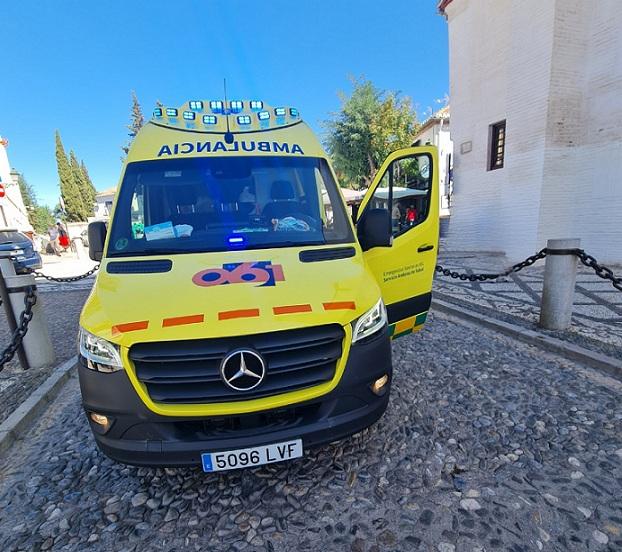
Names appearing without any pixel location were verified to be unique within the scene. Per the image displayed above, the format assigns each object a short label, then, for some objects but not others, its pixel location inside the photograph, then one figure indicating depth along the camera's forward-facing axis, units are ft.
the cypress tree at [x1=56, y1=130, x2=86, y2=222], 168.55
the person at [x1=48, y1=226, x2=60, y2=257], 70.44
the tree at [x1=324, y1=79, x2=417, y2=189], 67.82
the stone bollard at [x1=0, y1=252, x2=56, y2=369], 12.78
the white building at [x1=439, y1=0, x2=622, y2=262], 23.80
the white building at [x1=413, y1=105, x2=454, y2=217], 67.36
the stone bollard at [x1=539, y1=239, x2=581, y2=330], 13.35
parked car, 36.60
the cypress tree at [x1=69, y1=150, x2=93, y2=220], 176.55
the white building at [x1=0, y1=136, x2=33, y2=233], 85.92
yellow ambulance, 6.12
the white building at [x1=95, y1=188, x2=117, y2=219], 145.89
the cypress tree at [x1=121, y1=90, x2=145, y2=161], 141.96
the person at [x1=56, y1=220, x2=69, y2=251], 68.99
